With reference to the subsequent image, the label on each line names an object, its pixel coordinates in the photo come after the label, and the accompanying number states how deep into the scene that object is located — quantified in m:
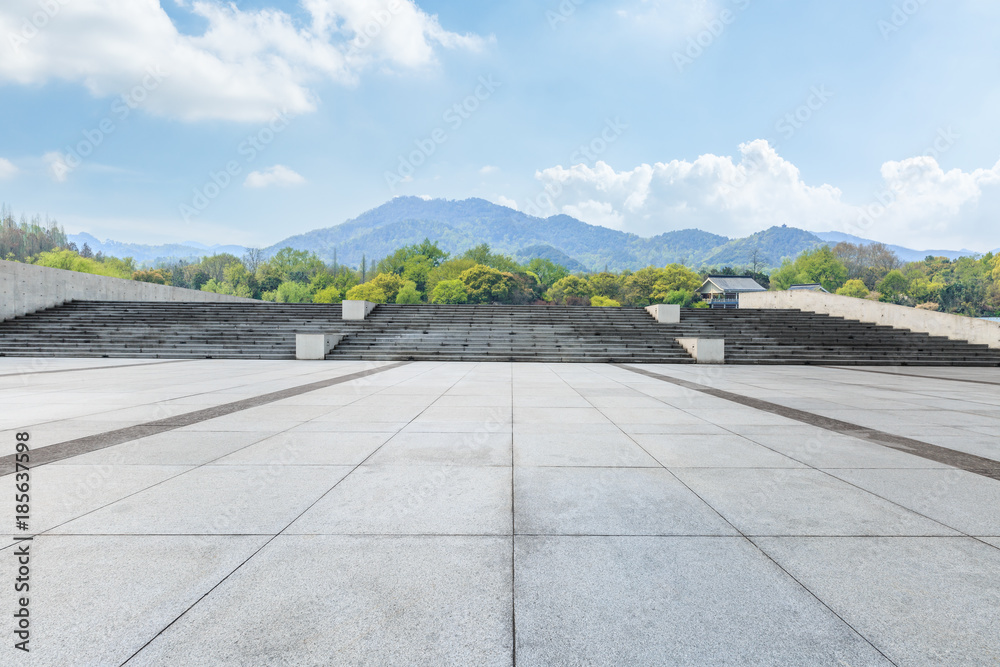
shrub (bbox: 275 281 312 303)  84.44
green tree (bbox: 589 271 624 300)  82.50
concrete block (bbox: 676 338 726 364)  17.05
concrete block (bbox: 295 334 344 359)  16.95
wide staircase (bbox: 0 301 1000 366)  17.84
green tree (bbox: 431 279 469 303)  73.25
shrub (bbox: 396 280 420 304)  77.88
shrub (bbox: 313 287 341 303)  84.50
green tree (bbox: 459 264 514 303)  73.74
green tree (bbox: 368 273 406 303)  79.00
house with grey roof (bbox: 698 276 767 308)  77.88
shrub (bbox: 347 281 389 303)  77.44
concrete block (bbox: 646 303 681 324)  22.25
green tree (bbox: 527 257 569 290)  107.25
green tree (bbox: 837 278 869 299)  73.62
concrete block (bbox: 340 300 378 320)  21.62
